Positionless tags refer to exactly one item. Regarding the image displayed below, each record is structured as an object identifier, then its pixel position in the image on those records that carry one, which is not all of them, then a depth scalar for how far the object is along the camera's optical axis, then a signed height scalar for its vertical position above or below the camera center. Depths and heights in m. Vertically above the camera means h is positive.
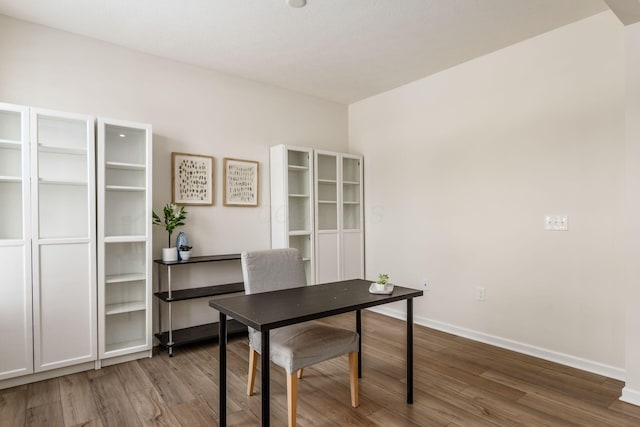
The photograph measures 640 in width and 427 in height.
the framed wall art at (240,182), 3.79 +0.34
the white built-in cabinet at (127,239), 2.95 -0.19
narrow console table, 3.11 -0.72
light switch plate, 2.85 -0.08
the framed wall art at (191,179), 3.44 +0.34
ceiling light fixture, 2.50 +1.46
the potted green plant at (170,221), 3.17 -0.06
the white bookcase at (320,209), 4.03 +0.06
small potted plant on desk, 2.26 -0.44
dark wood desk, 1.66 -0.49
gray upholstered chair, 1.98 -0.73
